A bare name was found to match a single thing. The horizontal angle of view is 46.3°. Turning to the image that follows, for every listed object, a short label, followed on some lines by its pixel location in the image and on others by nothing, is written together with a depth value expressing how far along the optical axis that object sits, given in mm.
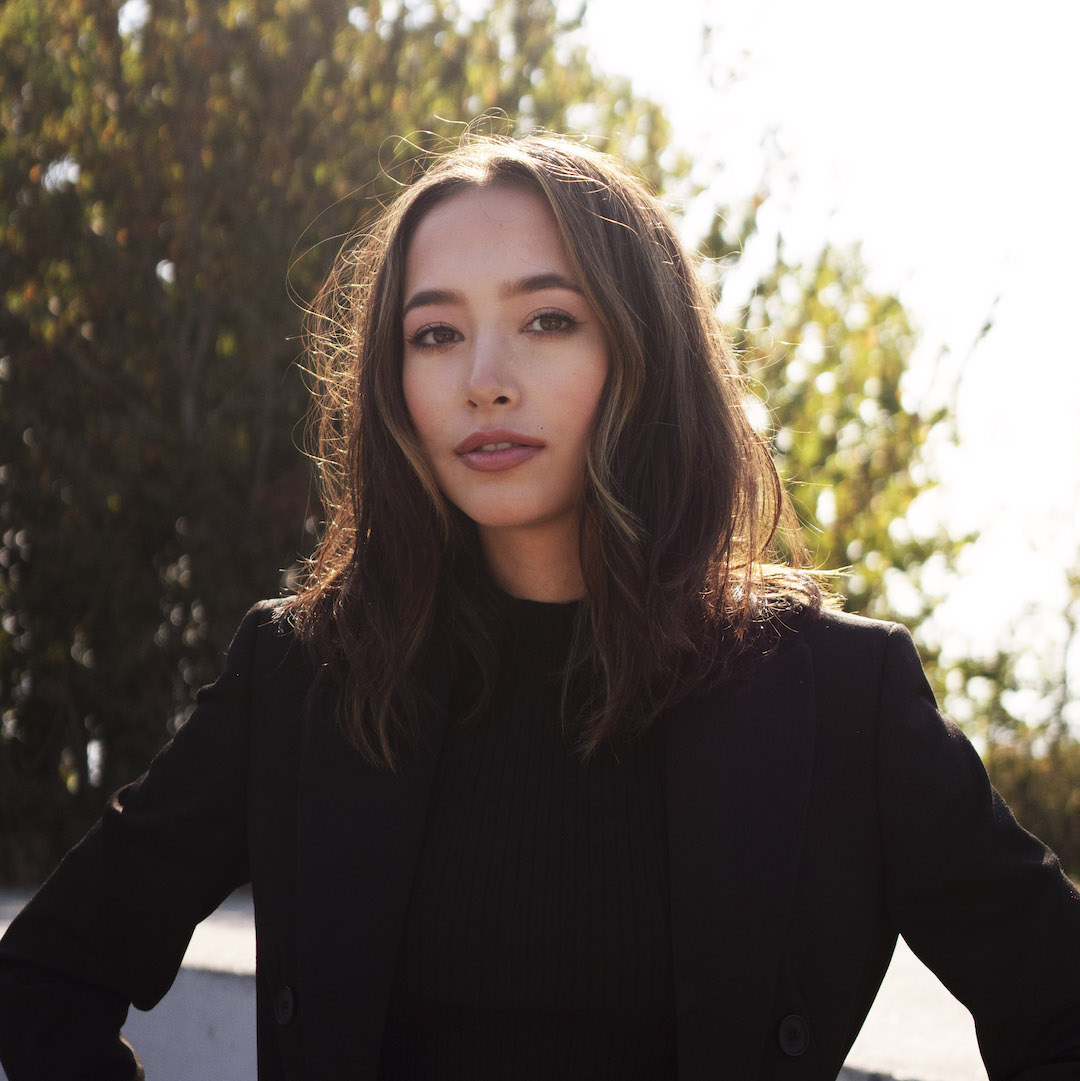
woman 1775
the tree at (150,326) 4637
